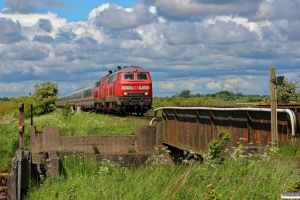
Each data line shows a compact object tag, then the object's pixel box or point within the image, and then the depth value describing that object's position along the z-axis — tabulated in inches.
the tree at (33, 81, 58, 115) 2519.7
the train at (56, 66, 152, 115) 1545.3
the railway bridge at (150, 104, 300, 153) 553.9
